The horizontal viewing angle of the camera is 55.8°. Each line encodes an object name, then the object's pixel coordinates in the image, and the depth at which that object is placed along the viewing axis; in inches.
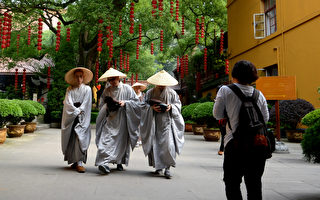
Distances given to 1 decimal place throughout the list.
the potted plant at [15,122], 397.1
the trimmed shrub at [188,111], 577.6
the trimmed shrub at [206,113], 459.2
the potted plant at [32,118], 547.5
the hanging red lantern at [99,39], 574.9
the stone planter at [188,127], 716.7
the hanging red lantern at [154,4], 457.3
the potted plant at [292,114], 441.1
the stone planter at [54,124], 768.9
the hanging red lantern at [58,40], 586.5
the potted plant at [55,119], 759.7
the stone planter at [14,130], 459.5
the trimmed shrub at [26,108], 470.0
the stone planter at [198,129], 617.0
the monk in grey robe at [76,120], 235.3
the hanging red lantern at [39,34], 534.6
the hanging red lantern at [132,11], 516.0
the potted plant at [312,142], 152.0
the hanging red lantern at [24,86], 812.7
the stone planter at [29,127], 549.1
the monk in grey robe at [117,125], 231.6
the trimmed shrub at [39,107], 546.6
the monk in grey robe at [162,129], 221.9
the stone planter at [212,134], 473.7
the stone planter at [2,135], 379.6
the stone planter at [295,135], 454.9
